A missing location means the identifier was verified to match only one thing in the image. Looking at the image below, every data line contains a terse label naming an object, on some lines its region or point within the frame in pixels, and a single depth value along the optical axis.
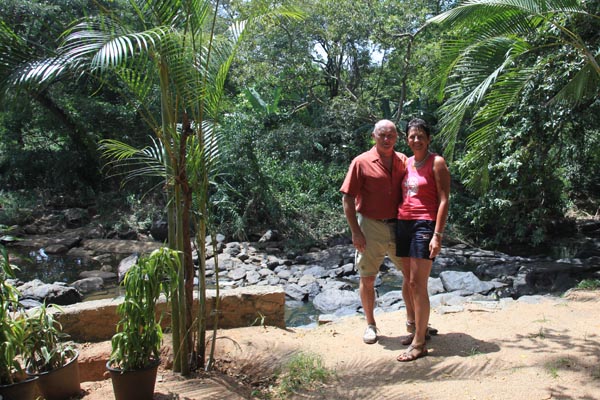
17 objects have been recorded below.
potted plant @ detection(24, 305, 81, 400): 3.17
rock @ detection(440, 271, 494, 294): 8.41
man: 4.22
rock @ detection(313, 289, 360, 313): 8.27
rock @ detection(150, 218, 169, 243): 14.16
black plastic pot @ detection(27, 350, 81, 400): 3.16
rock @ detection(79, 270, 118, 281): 10.74
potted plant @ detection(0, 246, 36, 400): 2.87
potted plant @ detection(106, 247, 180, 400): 3.09
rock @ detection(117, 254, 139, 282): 10.65
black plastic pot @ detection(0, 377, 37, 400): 2.85
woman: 3.89
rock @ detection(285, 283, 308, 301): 9.17
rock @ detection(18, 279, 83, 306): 8.09
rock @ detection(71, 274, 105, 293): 9.85
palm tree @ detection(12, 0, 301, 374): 3.13
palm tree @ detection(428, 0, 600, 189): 5.89
